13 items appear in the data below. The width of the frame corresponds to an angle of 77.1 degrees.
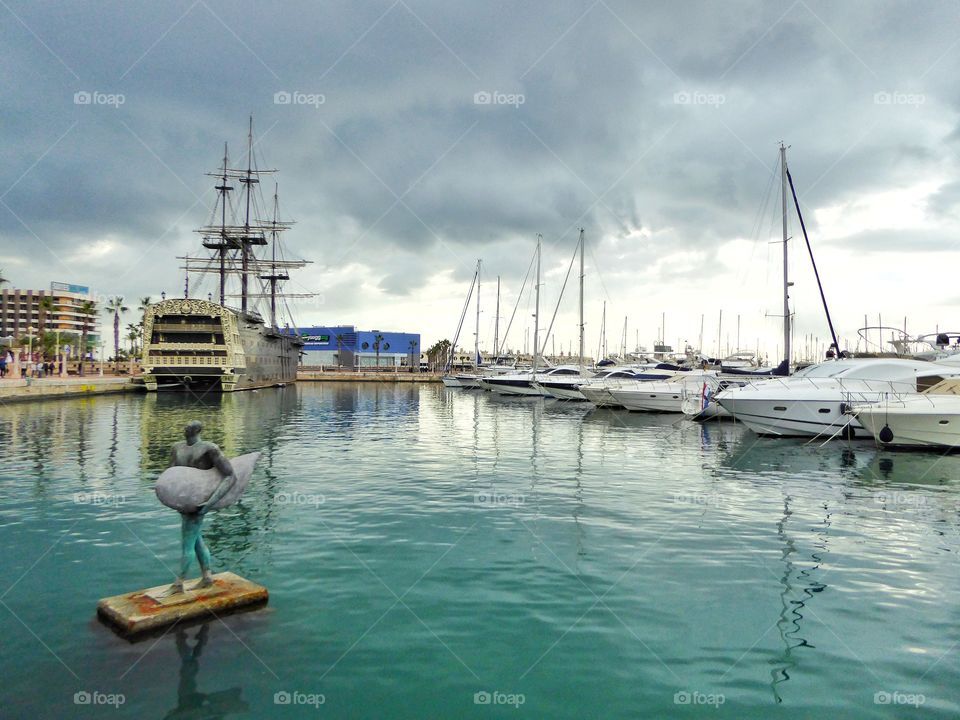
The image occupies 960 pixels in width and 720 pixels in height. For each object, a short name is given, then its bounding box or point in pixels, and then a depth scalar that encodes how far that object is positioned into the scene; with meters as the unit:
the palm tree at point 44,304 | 79.75
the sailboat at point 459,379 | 86.55
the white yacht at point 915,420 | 22.42
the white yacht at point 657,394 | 40.69
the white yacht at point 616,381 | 43.44
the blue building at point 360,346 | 158.12
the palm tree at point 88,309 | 87.99
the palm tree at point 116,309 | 103.15
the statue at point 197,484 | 6.82
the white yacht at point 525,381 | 61.38
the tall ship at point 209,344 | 67.19
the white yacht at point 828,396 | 25.97
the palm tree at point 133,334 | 124.38
